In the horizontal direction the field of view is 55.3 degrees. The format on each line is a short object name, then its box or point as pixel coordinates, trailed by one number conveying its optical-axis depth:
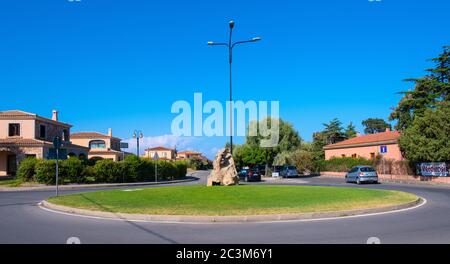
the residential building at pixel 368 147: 49.53
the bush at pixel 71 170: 37.32
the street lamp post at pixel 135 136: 47.62
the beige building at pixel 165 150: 142.62
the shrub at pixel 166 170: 46.94
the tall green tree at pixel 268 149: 62.31
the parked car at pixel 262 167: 62.84
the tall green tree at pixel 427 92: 49.34
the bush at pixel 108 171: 39.20
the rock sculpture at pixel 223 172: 23.91
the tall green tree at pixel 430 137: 36.03
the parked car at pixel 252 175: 46.66
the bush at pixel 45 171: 36.09
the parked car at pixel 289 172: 53.09
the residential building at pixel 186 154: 181.40
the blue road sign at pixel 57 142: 21.17
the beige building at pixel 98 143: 75.56
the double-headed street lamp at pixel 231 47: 22.47
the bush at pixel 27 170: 36.72
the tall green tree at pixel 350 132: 89.44
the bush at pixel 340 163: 50.75
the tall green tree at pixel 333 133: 86.19
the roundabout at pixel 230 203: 12.94
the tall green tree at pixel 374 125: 109.75
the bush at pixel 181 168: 53.26
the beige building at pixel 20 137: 47.66
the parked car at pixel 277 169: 56.11
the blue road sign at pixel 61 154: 23.20
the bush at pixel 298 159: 59.16
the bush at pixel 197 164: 126.06
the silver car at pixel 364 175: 35.44
